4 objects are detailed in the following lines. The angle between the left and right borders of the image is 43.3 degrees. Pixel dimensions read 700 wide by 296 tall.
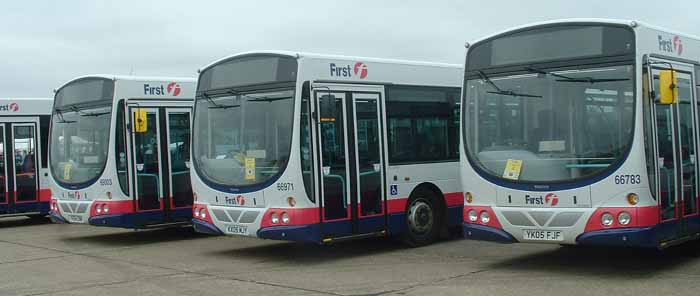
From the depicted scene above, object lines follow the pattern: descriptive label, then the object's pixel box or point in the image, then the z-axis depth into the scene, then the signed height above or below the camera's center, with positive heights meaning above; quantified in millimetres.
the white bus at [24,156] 18438 +314
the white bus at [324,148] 11594 +182
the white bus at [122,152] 14664 +275
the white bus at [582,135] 9469 +194
